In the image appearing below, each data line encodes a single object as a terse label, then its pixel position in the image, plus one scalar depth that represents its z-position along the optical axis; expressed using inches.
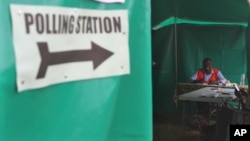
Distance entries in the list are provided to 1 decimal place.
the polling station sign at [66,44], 54.9
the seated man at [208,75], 304.0
